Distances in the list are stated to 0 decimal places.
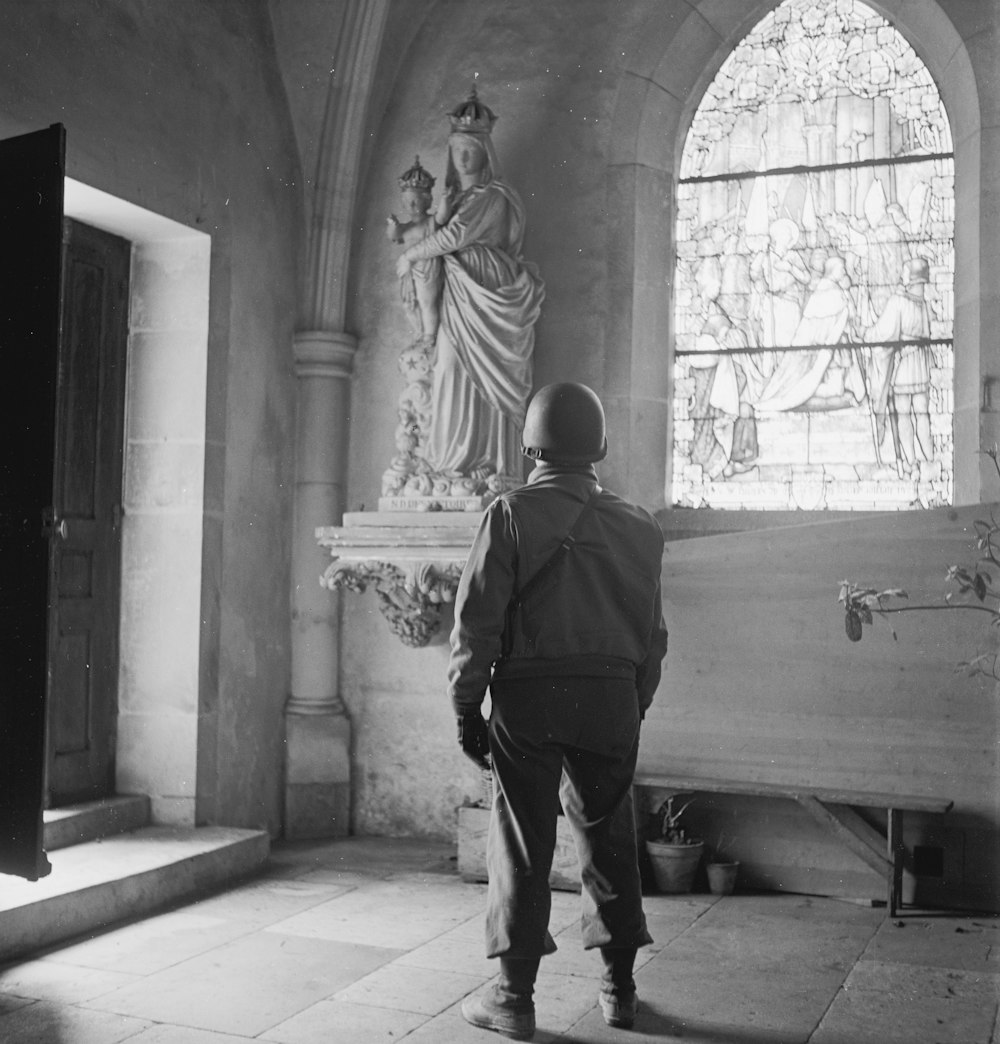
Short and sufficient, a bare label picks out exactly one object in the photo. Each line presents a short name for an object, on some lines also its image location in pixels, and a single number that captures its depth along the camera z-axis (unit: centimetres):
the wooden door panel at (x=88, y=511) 581
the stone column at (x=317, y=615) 666
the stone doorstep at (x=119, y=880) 453
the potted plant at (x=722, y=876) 538
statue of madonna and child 607
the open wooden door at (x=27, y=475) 423
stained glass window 627
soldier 359
